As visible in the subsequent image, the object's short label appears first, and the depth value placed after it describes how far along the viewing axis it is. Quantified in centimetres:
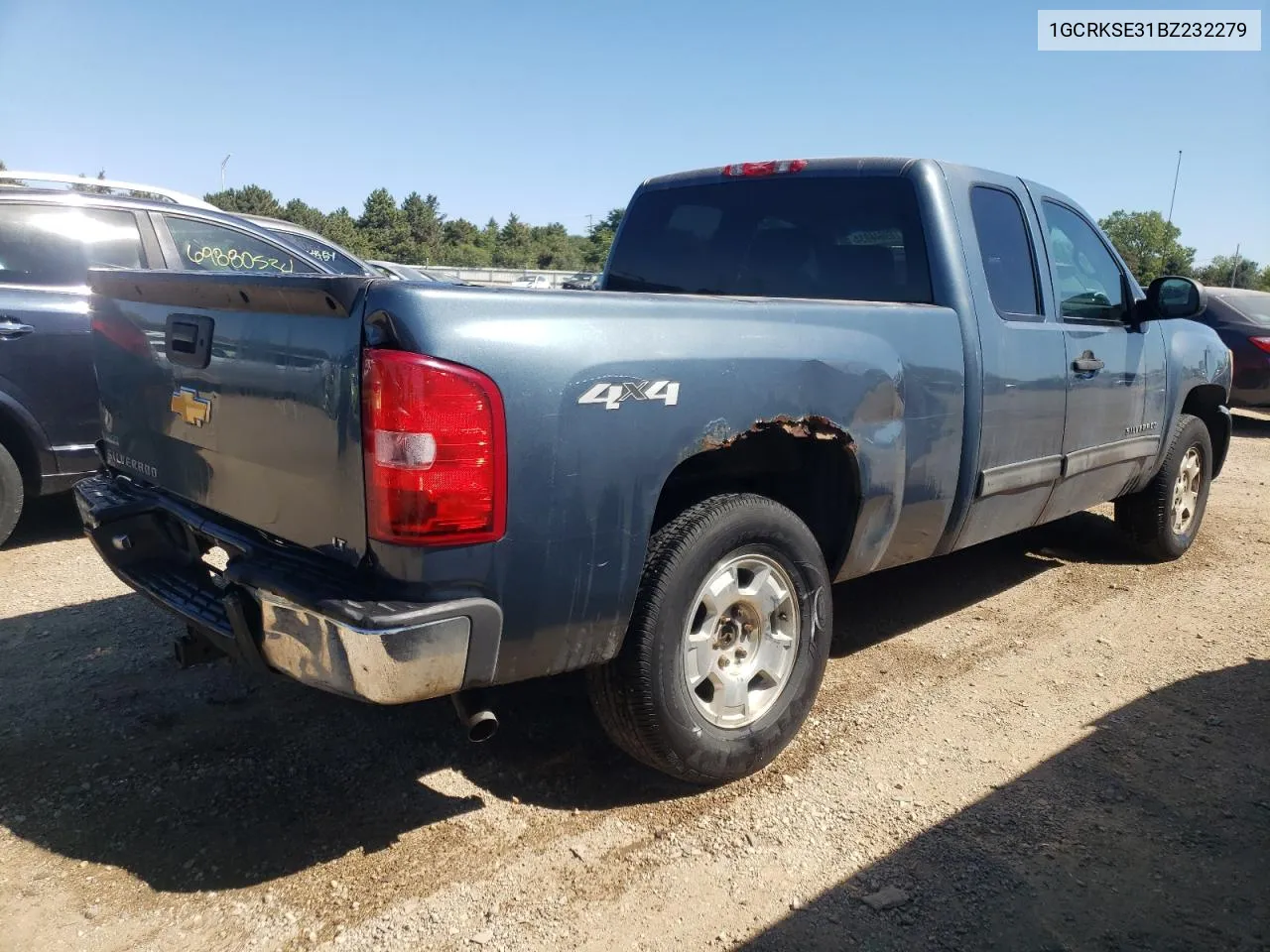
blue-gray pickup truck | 224
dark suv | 494
